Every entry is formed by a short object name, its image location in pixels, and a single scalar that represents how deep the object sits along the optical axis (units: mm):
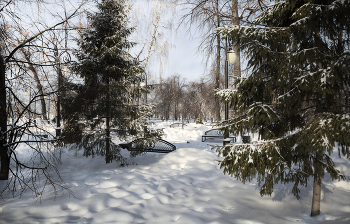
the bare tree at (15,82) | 3844
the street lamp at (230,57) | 7098
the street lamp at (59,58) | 4148
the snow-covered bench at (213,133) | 16047
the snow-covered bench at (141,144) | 7352
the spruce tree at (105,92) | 7004
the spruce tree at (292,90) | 2969
